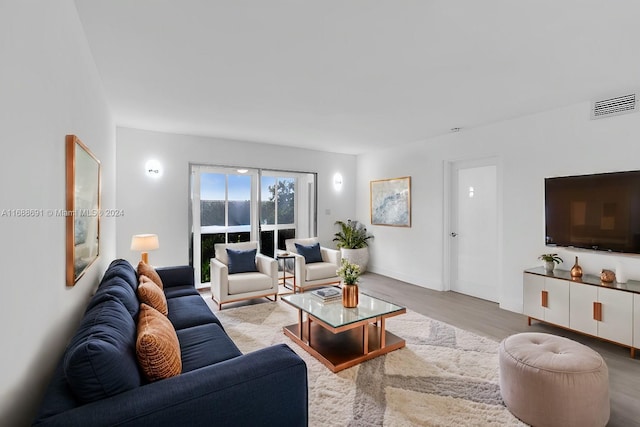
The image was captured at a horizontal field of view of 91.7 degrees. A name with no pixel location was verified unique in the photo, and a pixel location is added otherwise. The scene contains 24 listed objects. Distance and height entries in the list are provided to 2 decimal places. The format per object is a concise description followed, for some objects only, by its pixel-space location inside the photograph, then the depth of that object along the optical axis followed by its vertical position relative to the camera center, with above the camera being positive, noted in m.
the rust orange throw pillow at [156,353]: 1.37 -0.63
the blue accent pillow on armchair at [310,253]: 4.96 -0.62
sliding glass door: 4.94 +0.10
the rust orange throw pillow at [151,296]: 2.26 -0.61
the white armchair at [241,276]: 3.93 -0.82
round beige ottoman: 1.81 -1.04
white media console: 2.70 -0.87
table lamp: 3.88 -0.36
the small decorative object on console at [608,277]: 2.94 -0.60
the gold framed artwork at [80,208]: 1.67 +0.04
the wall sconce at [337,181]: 6.27 +0.67
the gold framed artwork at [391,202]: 5.43 +0.23
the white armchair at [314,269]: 4.68 -0.85
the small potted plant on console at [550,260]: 3.38 -0.52
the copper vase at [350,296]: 2.97 -0.78
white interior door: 4.32 -0.23
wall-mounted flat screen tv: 2.95 +0.02
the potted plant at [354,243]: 5.87 -0.56
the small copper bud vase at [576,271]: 3.15 -0.59
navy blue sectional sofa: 1.11 -0.69
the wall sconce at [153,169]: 4.44 +0.66
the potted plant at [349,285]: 2.97 -0.69
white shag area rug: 1.98 -1.27
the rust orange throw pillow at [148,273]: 2.85 -0.54
